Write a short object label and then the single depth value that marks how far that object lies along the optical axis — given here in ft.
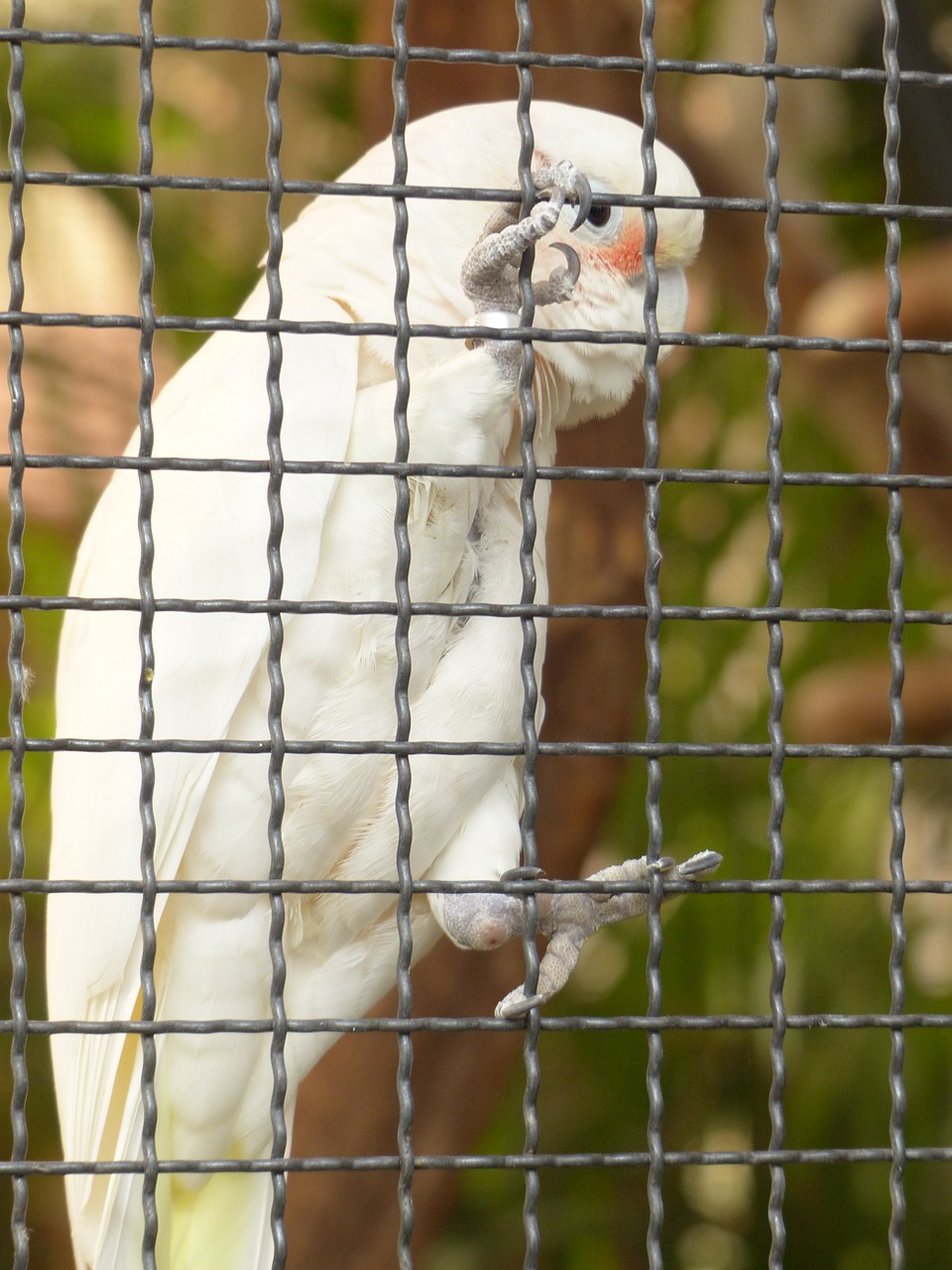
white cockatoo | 7.41
